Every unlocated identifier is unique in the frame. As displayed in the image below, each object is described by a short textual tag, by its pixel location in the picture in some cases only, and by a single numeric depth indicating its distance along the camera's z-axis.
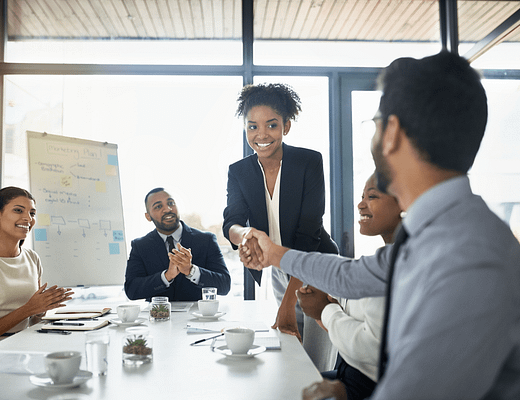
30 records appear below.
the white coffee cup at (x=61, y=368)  1.04
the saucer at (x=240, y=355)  1.27
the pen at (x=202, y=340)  1.48
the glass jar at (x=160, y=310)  1.84
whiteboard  3.46
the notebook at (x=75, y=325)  1.68
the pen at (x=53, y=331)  1.66
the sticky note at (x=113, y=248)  3.64
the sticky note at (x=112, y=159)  3.74
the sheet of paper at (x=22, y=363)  1.18
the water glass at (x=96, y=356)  1.14
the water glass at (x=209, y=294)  2.03
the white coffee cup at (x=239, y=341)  1.28
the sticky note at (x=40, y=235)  3.41
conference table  1.02
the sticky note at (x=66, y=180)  3.54
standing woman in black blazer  2.31
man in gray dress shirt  0.60
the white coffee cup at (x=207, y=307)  1.89
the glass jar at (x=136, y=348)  1.22
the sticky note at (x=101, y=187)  3.66
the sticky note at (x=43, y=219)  3.43
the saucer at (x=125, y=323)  1.79
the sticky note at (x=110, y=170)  3.72
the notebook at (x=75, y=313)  1.89
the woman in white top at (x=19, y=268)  1.97
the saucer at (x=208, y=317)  1.88
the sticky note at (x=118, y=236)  3.67
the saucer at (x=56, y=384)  1.03
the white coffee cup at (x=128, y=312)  1.80
